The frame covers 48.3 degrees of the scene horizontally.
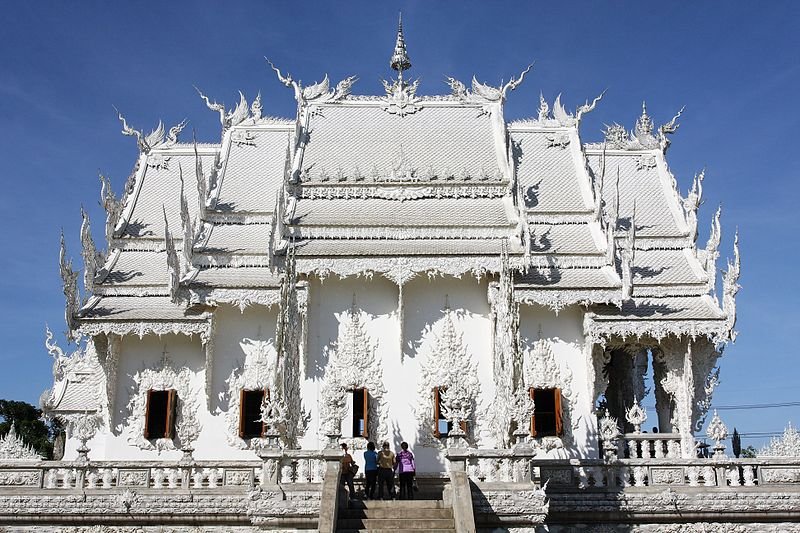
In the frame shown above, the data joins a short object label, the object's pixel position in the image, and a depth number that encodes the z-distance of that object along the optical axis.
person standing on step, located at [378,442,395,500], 14.38
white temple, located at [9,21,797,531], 17.95
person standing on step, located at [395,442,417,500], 14.40
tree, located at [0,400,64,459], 44.91
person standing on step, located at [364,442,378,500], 14.30
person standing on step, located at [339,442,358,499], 14.34
